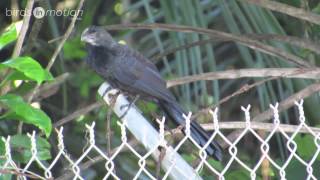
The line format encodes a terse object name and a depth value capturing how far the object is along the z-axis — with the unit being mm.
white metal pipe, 4434
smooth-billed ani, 6482
